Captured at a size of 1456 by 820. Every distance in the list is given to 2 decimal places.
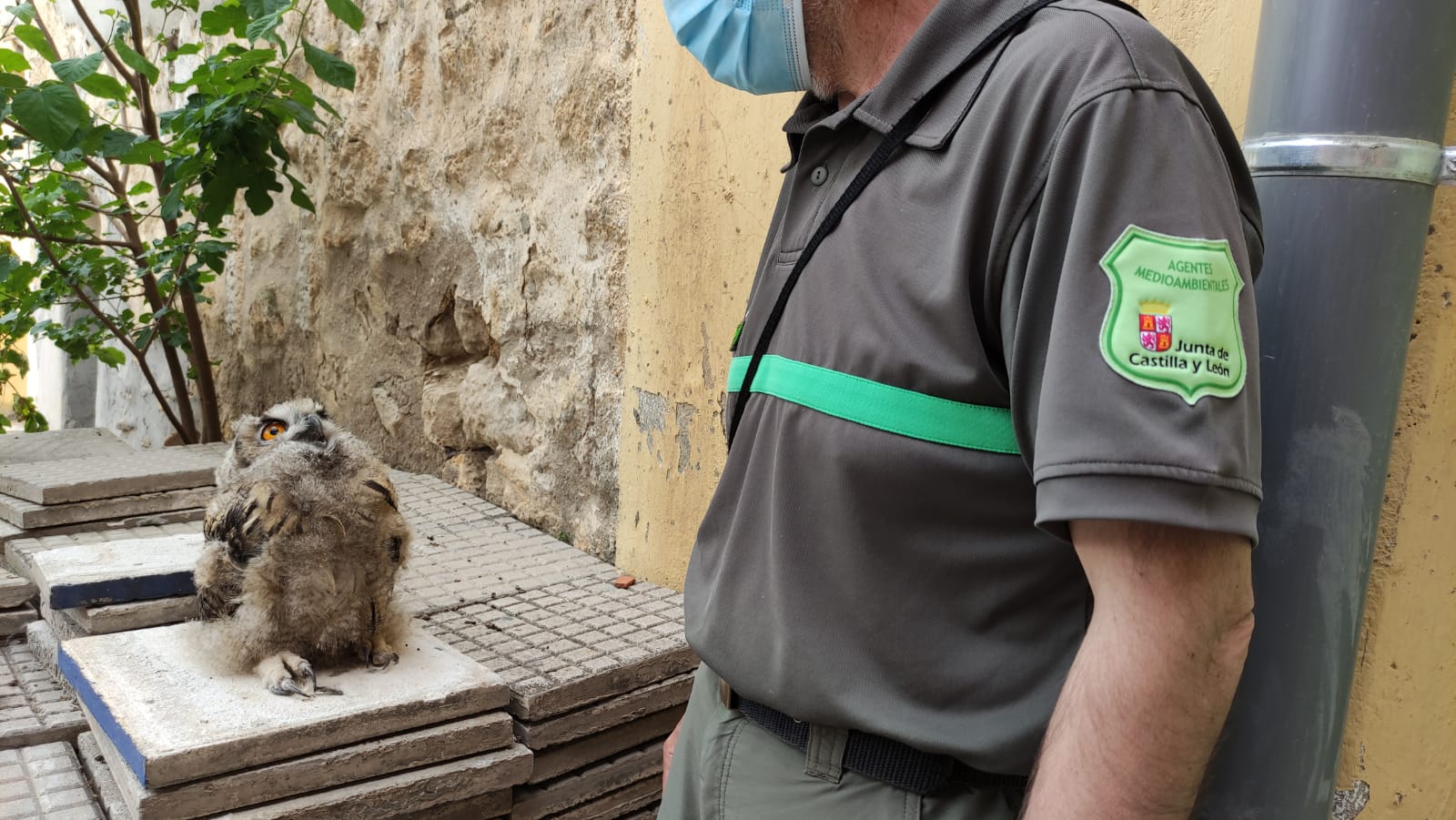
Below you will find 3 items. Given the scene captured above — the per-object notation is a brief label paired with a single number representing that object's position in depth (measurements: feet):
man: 2.41
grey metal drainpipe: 3.08
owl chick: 6.13
